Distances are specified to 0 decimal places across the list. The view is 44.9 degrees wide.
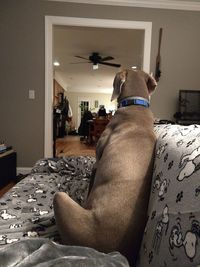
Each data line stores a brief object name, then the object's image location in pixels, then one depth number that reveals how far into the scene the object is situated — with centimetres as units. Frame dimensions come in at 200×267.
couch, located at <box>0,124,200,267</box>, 52
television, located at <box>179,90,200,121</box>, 346
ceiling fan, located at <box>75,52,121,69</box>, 592
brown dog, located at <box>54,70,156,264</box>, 71
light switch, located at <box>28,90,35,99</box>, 335
